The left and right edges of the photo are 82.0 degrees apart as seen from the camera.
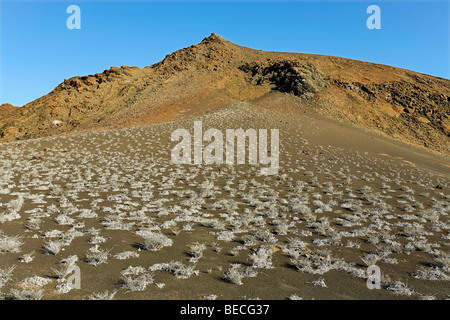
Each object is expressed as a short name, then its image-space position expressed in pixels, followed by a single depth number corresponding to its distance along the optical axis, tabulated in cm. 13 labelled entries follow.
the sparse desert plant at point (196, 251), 615
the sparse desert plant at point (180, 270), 540
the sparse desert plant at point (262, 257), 592
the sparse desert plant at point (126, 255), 609
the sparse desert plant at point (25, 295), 437
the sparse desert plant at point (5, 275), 487
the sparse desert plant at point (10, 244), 609
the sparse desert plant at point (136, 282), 489
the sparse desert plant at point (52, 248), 607
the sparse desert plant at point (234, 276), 518
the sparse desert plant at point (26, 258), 572
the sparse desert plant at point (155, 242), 658
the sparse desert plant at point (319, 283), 523
